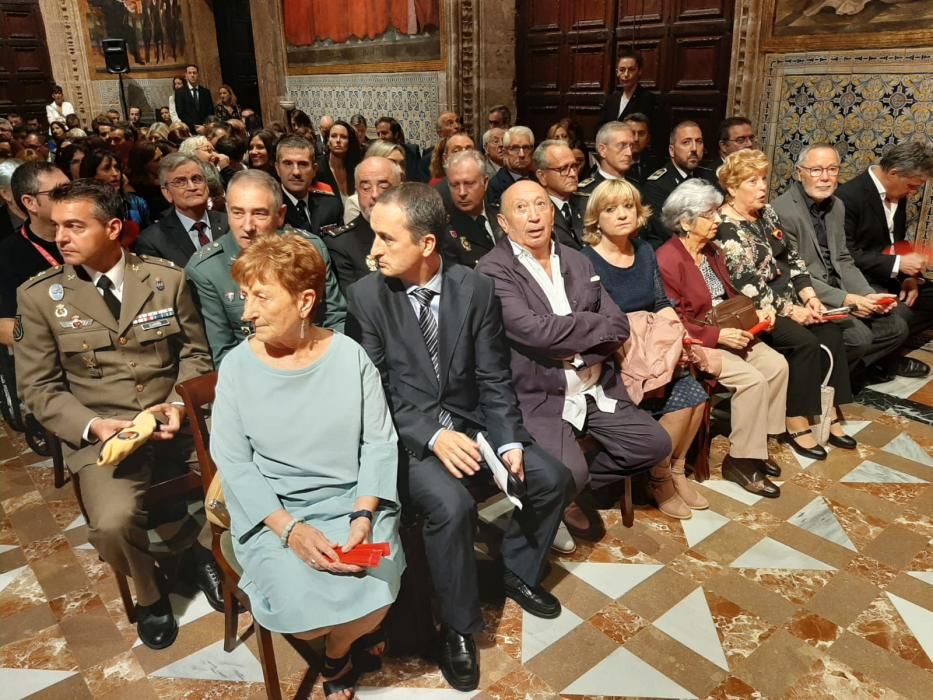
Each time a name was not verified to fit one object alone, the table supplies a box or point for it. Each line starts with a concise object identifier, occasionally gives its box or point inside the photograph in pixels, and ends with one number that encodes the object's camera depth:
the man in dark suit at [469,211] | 4.17
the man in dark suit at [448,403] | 2.48
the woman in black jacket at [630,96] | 6.74
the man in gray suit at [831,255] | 4.39
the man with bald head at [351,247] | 3.62
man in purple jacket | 2.99
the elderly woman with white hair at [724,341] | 3.61
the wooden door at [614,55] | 6.95
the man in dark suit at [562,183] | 4.41
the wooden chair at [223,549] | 2.27
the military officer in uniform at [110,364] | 2.64
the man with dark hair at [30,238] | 3.42
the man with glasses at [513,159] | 5.26
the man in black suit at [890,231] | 4.72
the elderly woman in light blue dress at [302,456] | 2.13
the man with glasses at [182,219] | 3.74
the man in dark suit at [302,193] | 4.38
